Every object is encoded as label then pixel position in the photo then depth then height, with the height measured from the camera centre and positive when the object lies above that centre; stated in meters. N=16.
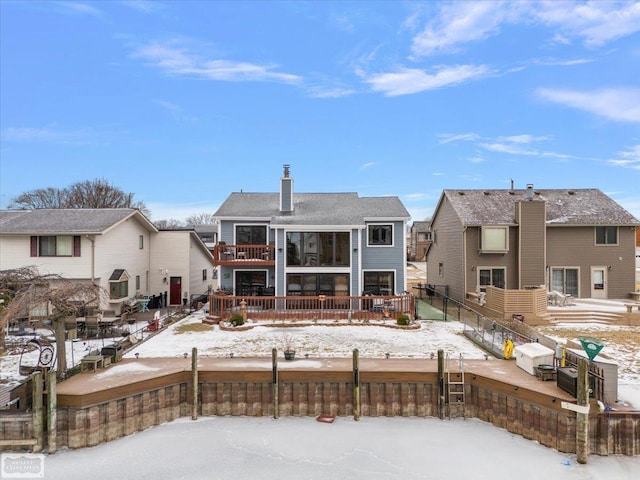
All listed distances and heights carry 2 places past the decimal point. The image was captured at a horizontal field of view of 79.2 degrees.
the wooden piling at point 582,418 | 7.85 -3.45
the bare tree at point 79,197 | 43.59 +6.63
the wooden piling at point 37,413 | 8.20 -3.43
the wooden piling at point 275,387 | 9.71 -3.39
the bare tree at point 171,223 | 79.12 +6.50
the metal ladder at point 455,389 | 9.70 -3.48
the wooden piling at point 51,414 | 8.27 -3.45
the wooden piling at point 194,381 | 9.74 -3.26
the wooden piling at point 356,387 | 9.70 -3.40
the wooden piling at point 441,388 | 9.69 -3.45
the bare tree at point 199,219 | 87.94 +7.78
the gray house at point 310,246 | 19.67 +0.30
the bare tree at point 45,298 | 9.29 -1.16
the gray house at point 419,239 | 55.47 +1.76
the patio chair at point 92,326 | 14.70 -2.79
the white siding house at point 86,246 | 17.69 +0.34
